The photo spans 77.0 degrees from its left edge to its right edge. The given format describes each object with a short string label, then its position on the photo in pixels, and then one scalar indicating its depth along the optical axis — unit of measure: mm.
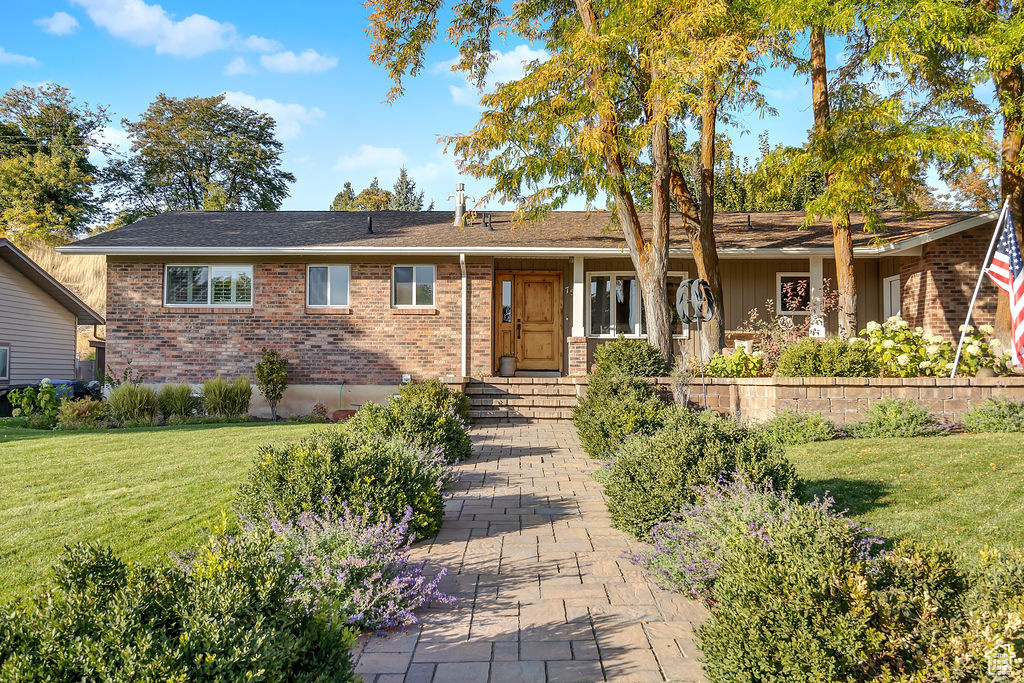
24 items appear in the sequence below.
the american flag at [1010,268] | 9060
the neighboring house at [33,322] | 17625
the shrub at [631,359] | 10961
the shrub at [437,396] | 8742
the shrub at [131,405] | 12133
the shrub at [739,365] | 10961
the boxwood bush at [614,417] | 7148
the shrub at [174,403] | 12609
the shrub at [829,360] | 9281
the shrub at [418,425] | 6883
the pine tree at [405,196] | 33188
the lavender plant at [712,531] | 3063
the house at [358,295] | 13703
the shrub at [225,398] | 13000
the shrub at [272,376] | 13508
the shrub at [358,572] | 3055
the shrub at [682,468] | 4430
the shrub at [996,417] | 8141
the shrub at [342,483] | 4301
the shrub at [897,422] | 8203
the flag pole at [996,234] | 9453
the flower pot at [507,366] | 14877
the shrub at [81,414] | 11881
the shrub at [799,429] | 8438
